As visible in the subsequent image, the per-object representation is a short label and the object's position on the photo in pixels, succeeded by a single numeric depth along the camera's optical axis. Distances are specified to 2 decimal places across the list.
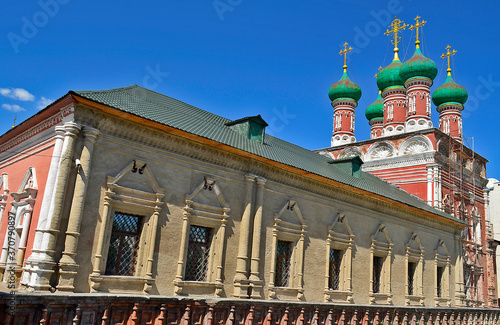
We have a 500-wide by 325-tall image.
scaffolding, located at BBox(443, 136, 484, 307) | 25.19
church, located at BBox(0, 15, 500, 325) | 9.51
